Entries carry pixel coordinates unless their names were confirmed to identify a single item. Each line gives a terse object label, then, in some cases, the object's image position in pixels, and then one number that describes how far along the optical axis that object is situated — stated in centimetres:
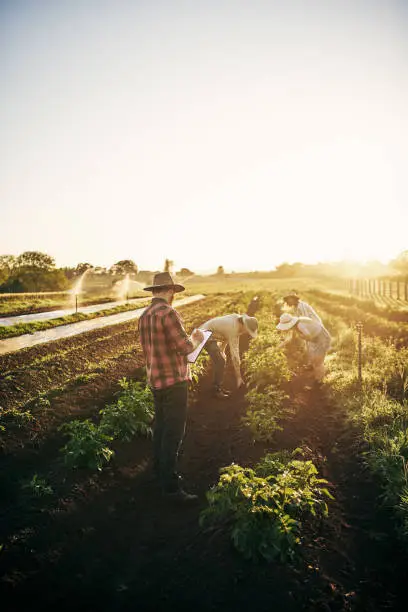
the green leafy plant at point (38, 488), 397
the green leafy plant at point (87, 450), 442
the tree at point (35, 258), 6806
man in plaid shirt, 383
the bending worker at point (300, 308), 808
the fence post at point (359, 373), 708
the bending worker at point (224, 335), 691
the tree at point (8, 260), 7459
